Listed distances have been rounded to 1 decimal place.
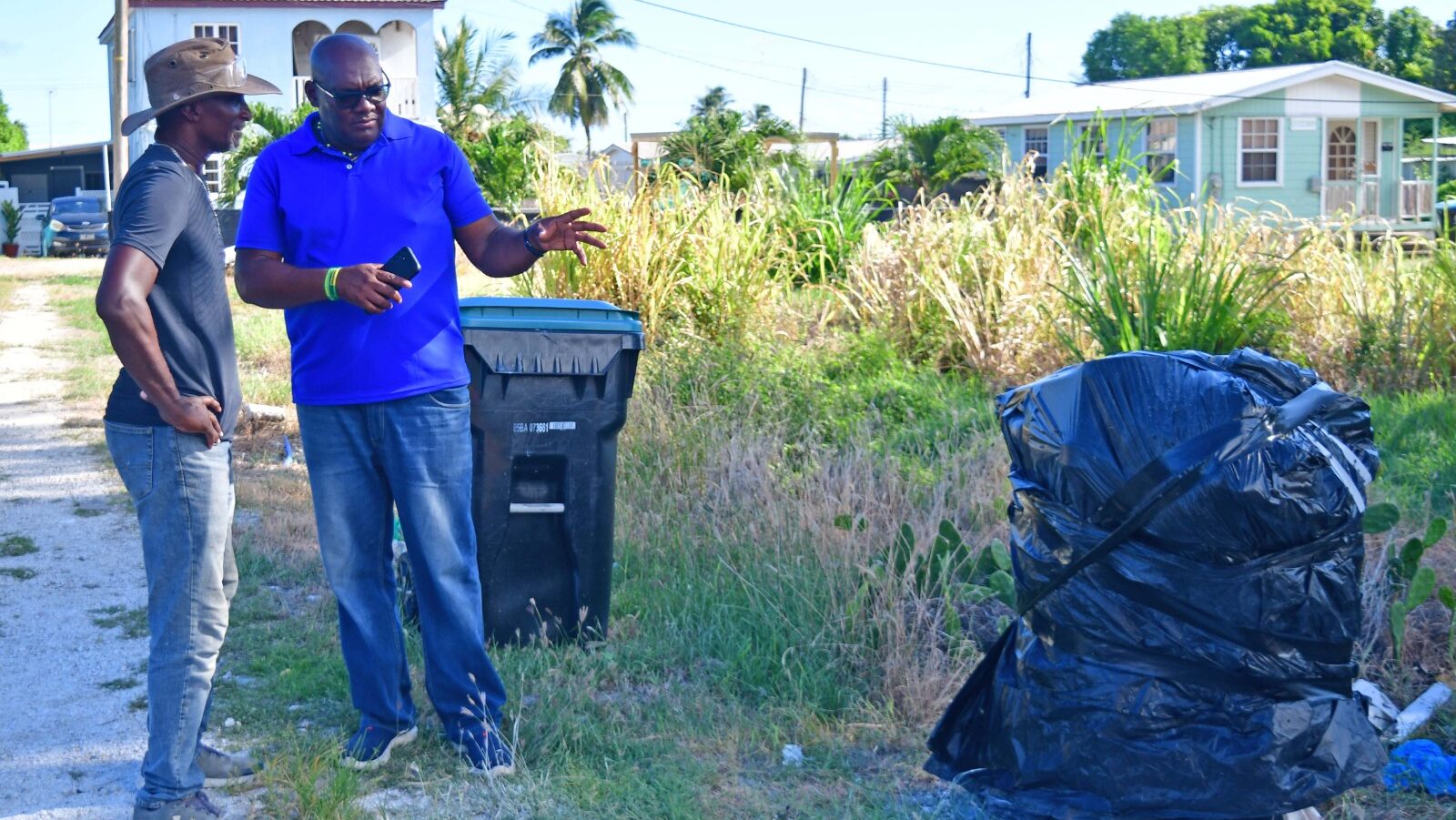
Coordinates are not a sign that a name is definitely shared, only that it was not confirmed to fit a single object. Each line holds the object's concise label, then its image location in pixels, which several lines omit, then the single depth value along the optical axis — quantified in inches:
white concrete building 1498.5
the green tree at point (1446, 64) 1831.9
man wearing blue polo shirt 147.5
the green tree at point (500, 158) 1155.8
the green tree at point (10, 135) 2958.7
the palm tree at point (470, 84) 1724.3
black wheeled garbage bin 185.6
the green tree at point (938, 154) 1034.1
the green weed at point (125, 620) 213.9
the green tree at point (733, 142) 689.0
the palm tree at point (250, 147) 1132.5
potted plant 1435.4
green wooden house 1122.0
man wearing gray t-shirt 132.3
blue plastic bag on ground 142.8
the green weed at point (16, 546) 264.1
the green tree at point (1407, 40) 2172.6
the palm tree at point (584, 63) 2438.5
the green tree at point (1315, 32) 2261.3
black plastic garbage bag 115.8
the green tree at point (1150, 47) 2667.3
